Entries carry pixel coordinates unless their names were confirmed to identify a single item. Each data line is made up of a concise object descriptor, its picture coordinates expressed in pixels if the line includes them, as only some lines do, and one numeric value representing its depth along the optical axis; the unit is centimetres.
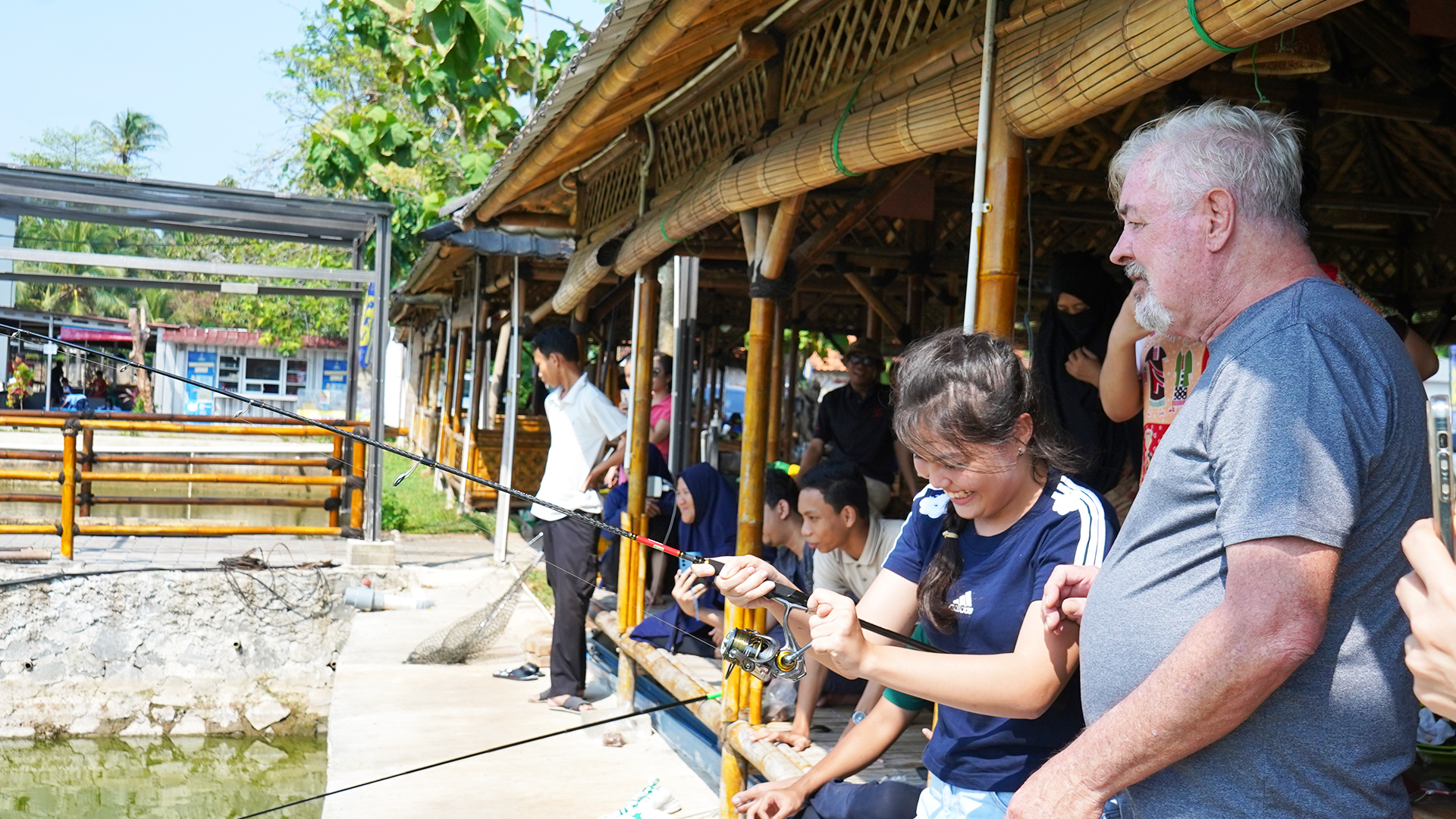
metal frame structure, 873
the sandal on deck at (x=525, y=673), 739
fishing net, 735
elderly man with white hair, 141
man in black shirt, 695
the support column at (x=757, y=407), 475
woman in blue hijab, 600
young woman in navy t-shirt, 197
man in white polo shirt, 634
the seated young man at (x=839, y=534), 438
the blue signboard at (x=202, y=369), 3504
